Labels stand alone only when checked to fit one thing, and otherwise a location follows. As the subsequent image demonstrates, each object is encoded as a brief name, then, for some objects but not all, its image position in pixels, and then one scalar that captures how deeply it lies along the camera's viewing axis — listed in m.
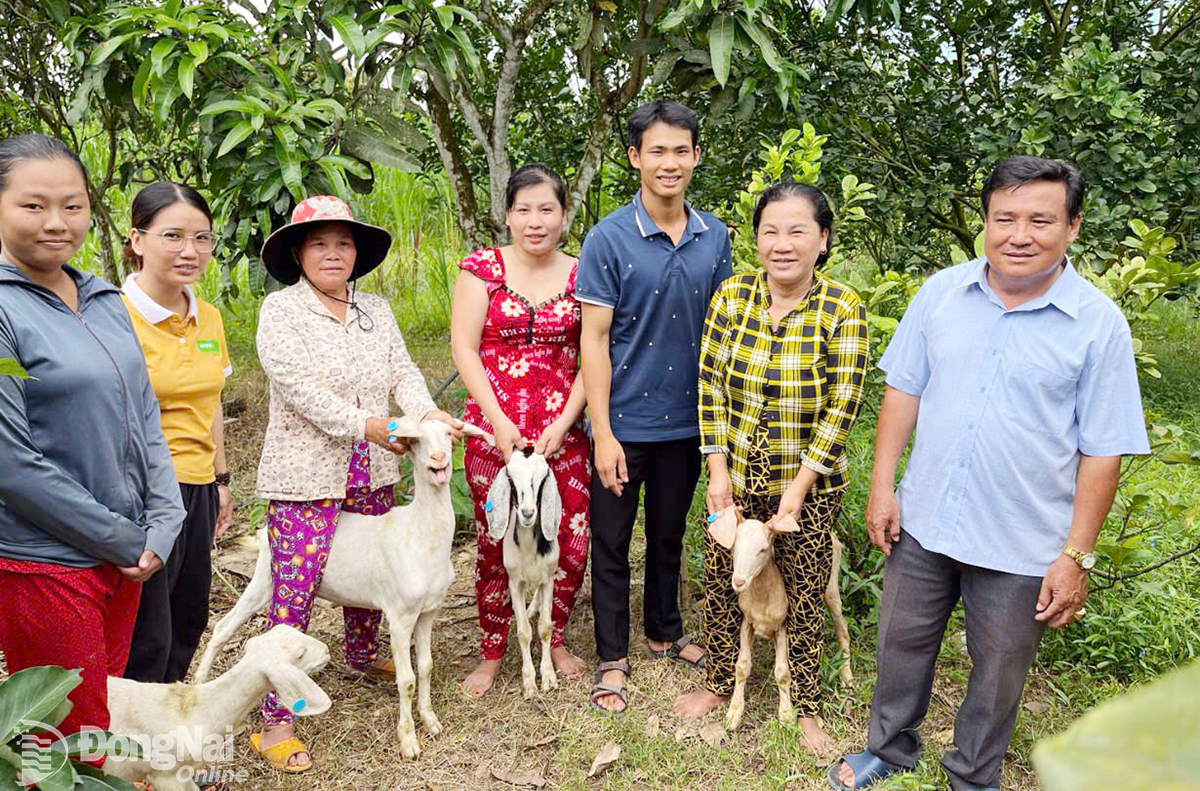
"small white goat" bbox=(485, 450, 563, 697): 3.23
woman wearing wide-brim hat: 3.02
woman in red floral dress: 3.35
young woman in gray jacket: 2.05
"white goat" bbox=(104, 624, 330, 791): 2.47
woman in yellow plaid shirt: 2.97
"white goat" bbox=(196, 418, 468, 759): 3.15
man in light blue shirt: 2.38
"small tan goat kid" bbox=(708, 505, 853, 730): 2.99
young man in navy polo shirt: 3.23
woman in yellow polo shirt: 2.78
